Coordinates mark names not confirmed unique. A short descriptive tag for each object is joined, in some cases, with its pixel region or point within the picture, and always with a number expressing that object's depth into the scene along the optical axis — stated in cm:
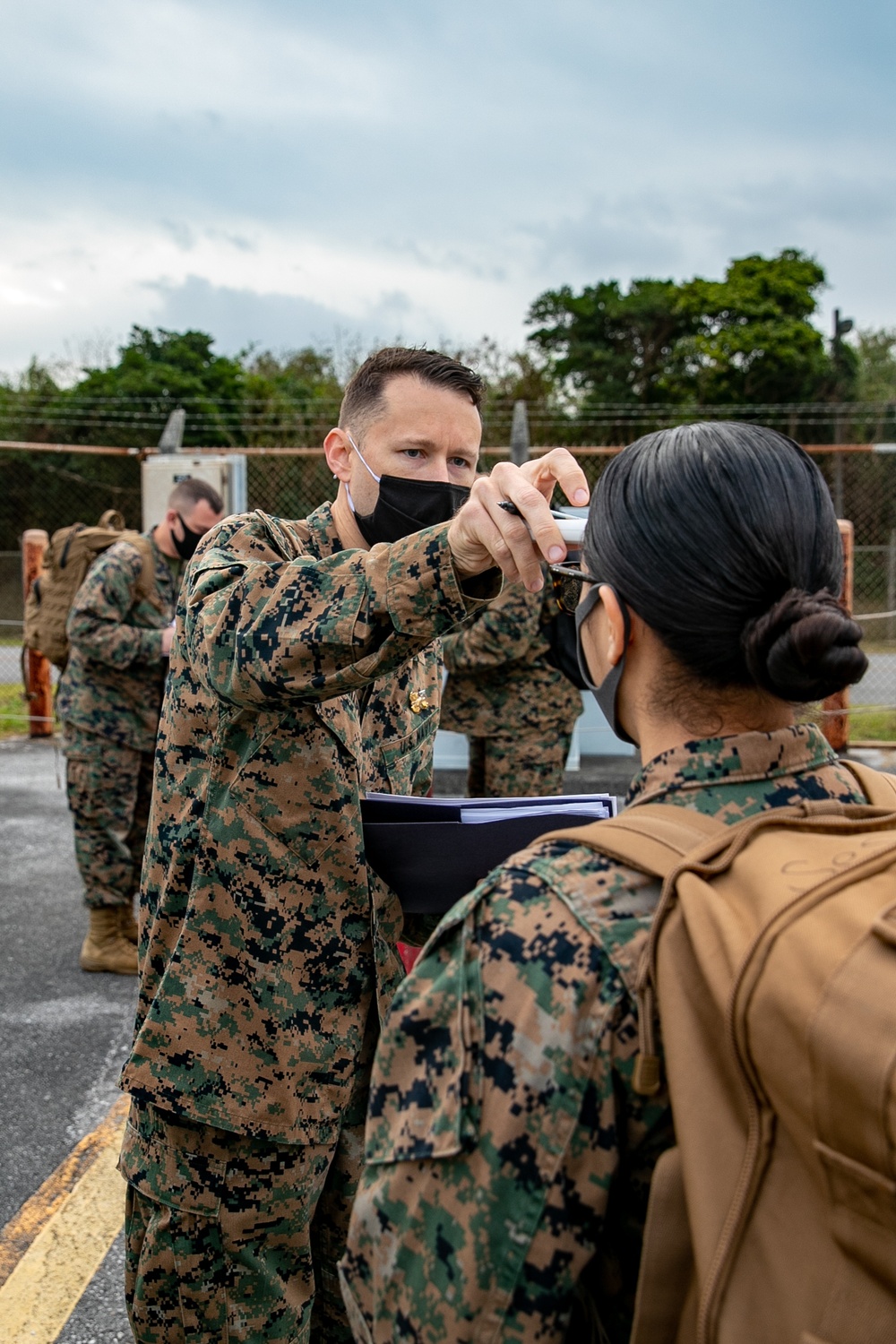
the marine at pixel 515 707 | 505
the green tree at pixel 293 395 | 1535
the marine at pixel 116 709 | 478
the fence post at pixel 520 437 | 806
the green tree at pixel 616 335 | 2559
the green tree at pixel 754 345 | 2473
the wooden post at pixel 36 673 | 907
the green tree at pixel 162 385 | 1934
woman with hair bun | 98
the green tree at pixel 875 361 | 2622
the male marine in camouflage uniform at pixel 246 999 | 182
